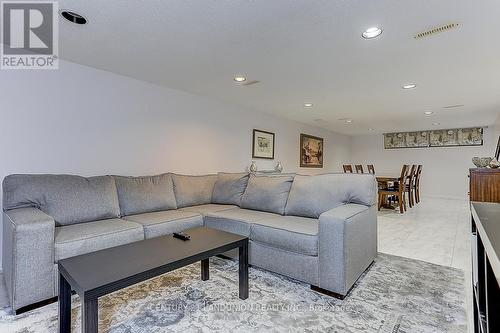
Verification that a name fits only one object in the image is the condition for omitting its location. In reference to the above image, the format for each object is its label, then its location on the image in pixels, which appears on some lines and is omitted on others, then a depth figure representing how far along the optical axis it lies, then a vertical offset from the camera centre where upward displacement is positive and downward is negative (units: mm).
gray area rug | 1536 -967
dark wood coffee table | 1142 -544
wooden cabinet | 2863 -215
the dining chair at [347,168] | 6229 -65
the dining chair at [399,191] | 5184 -539
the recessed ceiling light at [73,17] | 1855 +1098
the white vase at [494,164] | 3052 +22
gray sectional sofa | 1725 -517
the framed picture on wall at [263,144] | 5031 +421
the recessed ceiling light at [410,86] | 3381 +1076
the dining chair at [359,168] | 6656 -69
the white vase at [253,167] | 4813 -36
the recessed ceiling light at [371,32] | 2049 +1090
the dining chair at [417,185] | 6738 -516
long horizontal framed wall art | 7258 +841
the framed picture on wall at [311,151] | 6492 +379
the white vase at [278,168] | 5435 -60
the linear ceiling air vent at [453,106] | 4527 +1071
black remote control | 1863 -526
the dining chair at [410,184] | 6020 -442
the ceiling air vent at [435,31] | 1984 +1085
